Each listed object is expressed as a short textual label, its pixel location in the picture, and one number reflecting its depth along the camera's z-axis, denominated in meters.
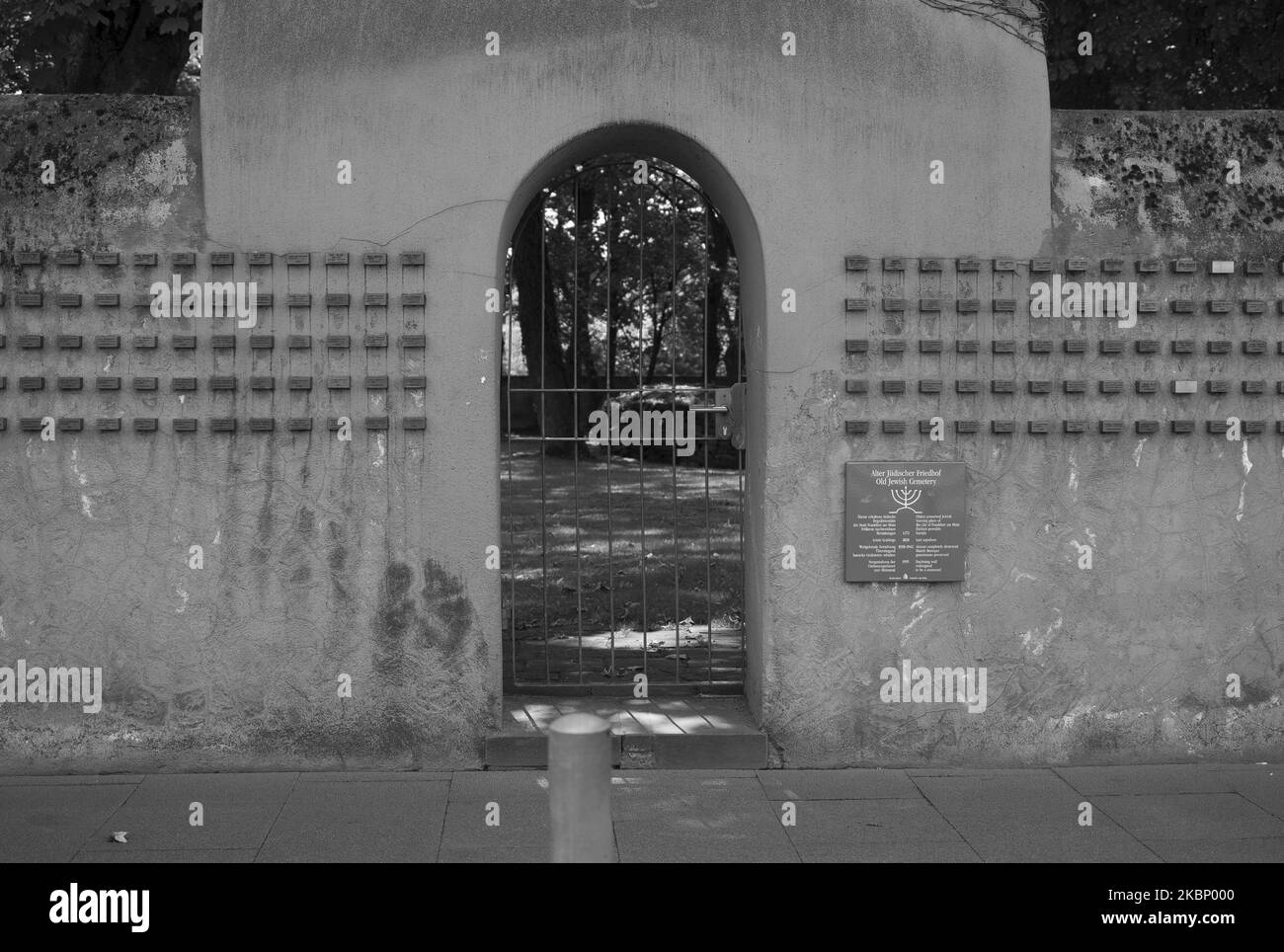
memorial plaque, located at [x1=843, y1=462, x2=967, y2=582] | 7.06
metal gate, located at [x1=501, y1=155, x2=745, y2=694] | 8.04
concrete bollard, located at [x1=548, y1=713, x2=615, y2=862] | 3.87
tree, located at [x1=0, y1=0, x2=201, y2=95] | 10.16
